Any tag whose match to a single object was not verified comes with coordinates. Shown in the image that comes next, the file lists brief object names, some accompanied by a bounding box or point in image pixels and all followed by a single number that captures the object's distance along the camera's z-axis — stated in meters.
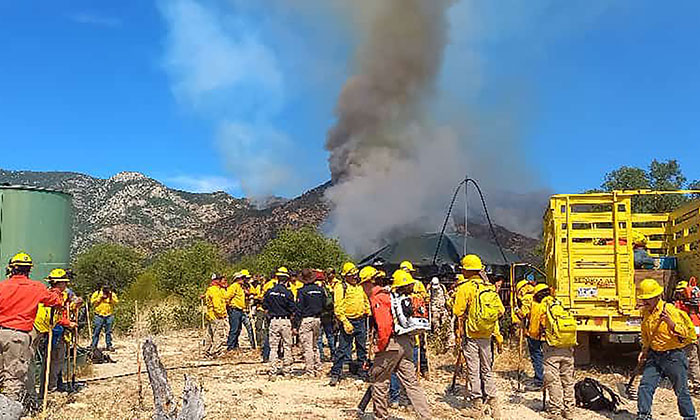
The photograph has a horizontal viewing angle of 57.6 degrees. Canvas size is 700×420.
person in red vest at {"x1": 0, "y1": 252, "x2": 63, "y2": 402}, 7.28
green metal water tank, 8.96
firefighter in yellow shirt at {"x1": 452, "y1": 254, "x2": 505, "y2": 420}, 8.28
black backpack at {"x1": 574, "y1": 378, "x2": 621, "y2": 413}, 8.72
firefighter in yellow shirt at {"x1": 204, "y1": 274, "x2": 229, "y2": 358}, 13.87
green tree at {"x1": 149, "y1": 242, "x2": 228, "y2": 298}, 28.50
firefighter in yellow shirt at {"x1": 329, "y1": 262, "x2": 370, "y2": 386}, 10.64
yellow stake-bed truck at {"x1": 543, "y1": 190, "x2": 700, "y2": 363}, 10.43
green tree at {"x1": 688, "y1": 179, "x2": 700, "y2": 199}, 29.63
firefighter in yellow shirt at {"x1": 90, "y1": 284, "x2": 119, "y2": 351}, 14.16
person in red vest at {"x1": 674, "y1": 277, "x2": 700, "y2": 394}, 9.15
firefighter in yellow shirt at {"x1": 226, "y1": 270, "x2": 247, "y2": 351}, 14.01
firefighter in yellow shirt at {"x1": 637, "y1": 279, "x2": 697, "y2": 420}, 7.13
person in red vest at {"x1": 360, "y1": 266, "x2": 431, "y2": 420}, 7.32
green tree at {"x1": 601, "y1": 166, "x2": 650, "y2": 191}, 31.27
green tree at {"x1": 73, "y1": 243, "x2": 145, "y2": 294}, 31.39
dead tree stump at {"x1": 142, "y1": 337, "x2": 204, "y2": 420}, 6.14
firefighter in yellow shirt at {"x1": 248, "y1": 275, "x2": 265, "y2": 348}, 15.39
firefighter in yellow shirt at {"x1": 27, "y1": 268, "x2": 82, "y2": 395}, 8.24
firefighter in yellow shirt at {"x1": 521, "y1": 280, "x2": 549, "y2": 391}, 9.32
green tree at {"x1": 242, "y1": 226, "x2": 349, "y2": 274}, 23.83
